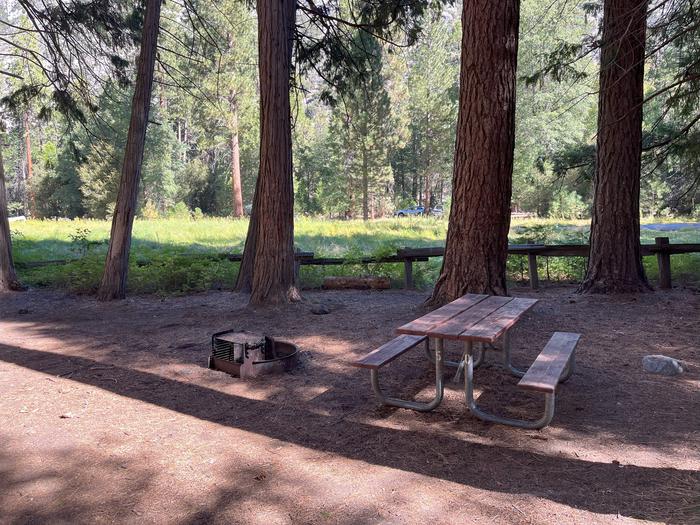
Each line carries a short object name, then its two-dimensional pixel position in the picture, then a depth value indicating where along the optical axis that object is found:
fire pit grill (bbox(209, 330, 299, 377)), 4.90
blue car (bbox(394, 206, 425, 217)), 50.78
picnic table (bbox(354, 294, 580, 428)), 3.35
